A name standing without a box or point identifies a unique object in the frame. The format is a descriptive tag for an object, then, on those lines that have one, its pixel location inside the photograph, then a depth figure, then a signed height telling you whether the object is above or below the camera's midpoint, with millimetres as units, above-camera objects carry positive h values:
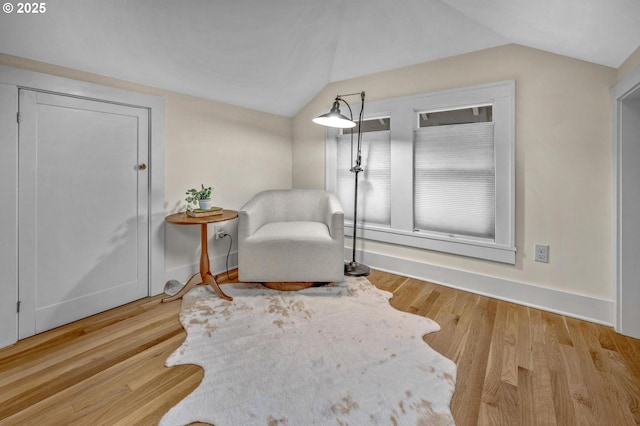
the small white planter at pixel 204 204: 2404 +71
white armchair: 2373 -329
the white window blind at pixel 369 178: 3037 +381
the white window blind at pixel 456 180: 2434 +304
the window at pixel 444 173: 2336 +377
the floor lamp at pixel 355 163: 2533 +548
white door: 1810 +29
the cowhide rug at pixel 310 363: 1193 -781
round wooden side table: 2227 -405
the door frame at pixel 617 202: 1812 +79
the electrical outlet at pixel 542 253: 2195 -297
